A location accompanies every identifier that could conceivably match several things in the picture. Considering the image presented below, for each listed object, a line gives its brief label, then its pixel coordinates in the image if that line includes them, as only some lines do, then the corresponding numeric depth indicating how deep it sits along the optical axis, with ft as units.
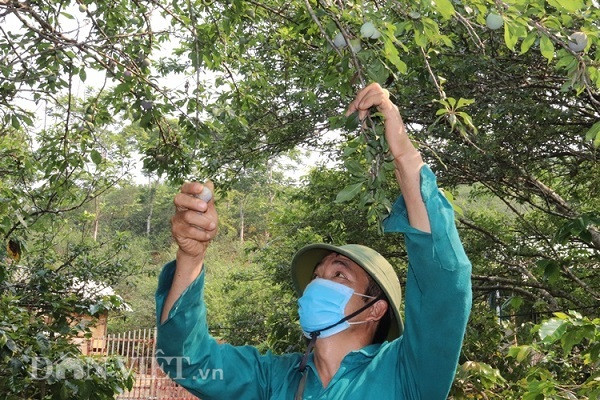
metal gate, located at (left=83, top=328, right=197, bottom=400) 43.55
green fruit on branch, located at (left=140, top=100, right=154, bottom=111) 12.36
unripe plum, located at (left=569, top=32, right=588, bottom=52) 6.68
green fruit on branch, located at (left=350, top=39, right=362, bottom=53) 6.93
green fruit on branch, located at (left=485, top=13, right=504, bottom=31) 6.45
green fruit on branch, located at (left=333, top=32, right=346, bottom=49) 7.20
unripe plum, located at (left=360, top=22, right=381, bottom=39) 6.64
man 5.25
